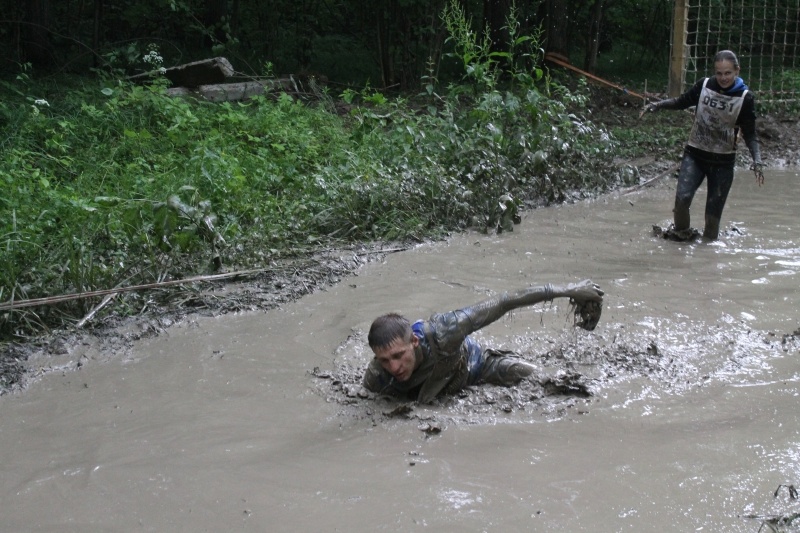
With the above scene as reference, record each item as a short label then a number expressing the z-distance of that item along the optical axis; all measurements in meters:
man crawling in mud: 4.21
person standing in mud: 7.35
